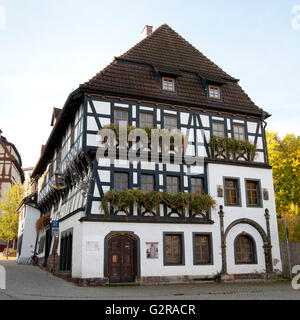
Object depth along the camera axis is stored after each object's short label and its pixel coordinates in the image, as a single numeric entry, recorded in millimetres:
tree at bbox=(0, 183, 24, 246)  42572
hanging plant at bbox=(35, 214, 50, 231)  28153
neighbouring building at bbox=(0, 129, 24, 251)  48750
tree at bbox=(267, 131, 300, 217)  33594
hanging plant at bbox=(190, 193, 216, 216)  19000
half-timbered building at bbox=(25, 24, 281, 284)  17625
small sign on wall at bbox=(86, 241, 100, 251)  16912
